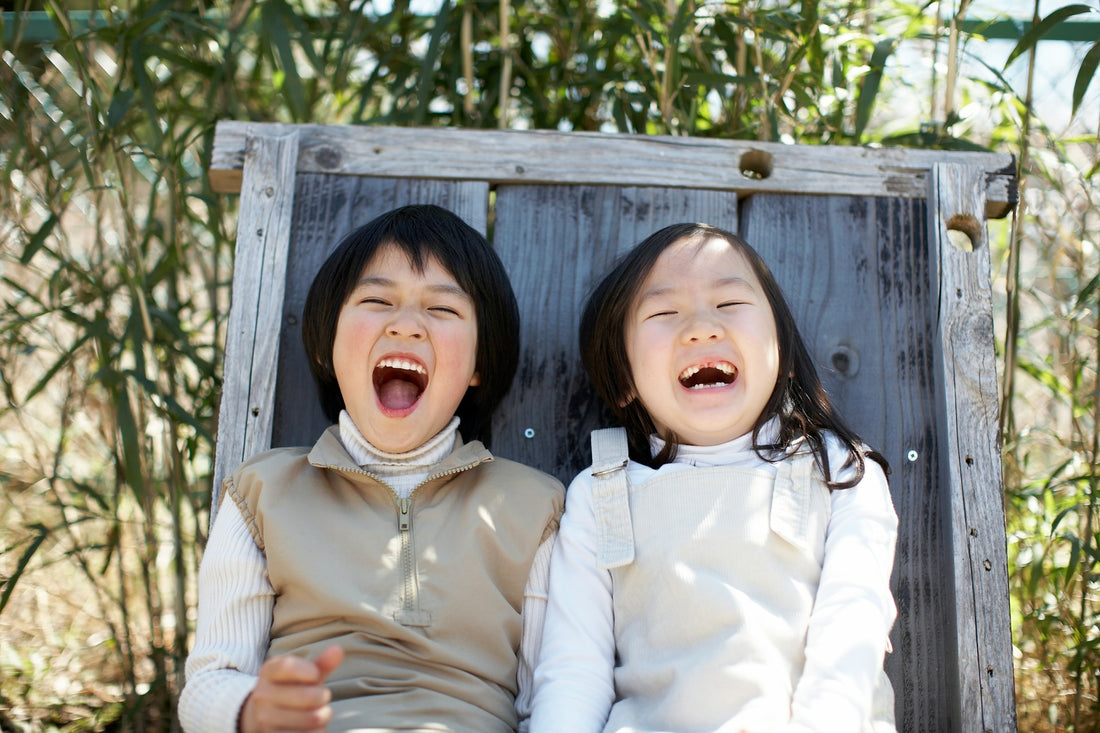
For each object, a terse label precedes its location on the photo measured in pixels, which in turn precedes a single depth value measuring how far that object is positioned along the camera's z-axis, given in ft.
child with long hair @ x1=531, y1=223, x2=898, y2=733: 4.95
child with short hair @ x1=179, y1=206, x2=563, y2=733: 5.08
